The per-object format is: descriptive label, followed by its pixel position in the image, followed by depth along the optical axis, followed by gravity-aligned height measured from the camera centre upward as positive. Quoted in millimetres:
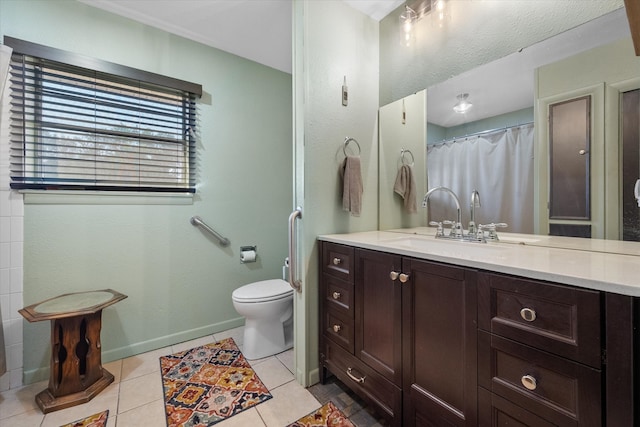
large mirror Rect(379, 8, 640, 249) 1063 +449
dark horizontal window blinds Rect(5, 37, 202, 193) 1601 +603
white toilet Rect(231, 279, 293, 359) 1861 -751
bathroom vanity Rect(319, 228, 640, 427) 654 -381
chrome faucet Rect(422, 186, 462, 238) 1505 -5
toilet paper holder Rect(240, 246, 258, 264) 2375 -369
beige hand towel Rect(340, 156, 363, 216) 1682 +167
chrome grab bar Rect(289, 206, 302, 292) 1546 -242
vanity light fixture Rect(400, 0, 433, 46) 1670 +1270
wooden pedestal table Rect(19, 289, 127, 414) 1428 -771
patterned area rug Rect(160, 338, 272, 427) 1376 -1030
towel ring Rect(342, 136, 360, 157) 1767 +464
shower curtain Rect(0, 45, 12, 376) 1398 +742
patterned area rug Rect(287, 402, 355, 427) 1300 -1034
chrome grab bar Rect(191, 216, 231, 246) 2152 -133
